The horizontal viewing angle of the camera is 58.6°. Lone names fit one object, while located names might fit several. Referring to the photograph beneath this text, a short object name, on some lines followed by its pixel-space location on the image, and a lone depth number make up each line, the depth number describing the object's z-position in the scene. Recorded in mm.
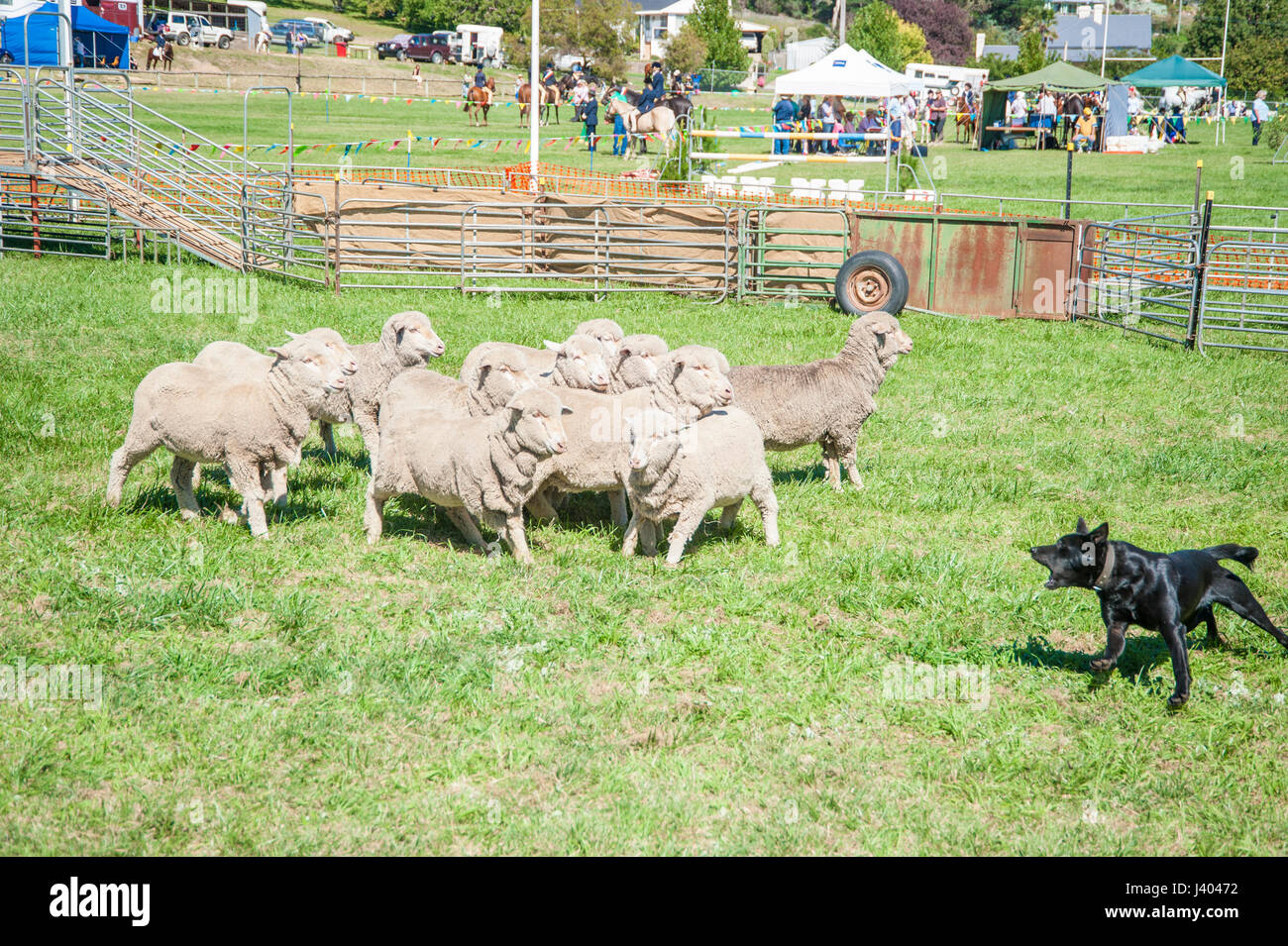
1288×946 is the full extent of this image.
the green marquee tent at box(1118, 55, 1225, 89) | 46750
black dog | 5302
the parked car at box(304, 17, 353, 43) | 64688
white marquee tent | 27609
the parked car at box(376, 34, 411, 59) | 64000
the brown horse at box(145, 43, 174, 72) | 46969
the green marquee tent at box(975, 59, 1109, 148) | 39031
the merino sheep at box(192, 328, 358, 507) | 7438
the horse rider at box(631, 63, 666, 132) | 32156
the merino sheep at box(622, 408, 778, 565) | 6785
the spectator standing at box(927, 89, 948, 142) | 44906
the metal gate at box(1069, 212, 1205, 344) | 14578
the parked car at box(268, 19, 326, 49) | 63062
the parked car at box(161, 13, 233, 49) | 56219
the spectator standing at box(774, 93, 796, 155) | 31500
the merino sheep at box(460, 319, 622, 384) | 8535
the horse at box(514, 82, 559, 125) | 44006
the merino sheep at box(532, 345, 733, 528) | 7312
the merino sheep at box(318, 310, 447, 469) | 8672
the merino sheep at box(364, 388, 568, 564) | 6695
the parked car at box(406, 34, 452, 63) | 64625
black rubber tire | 15000
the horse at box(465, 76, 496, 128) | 38319
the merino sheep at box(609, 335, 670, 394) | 8203
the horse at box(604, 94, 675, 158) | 30203
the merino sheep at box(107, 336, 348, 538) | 7098
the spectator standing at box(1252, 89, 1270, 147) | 43594
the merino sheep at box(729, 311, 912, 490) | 8570
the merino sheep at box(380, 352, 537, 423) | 7344
